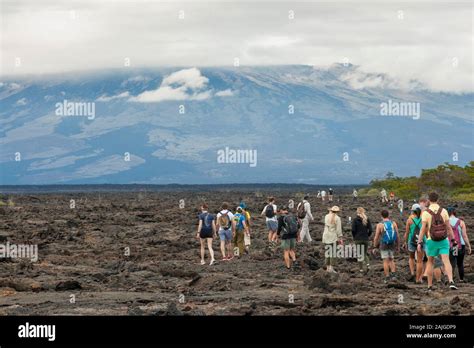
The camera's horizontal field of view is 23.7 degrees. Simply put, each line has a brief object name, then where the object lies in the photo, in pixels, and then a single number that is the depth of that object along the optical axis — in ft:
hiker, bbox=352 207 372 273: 79.66
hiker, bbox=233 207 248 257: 94.54
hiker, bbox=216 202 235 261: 92.48
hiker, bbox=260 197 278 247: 103.60
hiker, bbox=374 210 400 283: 76.13
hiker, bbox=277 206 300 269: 85.25
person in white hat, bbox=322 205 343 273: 81.56
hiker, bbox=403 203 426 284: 73.20
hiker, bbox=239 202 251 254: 100.48
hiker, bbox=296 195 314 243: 103.24
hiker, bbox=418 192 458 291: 67.92
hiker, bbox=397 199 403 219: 172.74
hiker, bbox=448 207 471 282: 73.05
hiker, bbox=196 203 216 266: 89.04
